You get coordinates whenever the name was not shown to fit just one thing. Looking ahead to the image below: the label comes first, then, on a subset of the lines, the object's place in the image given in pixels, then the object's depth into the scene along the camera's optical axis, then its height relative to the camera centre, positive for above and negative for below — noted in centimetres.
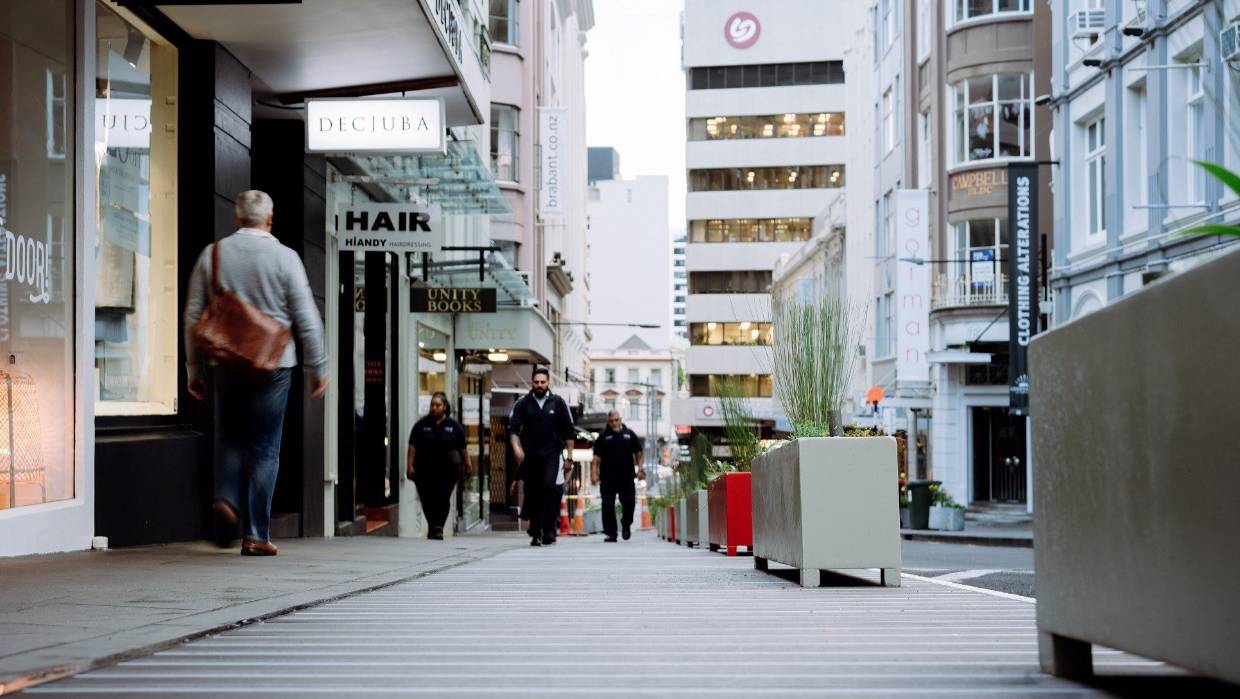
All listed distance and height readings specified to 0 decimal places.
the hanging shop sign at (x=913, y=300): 4000 +239
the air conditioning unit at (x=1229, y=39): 2169 +512
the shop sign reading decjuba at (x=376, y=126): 1487 +263
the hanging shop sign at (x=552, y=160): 4403 +673
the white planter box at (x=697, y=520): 1700 -155
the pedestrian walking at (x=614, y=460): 1975 -92
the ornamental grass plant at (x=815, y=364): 984 +17
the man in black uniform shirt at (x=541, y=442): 1593 -55
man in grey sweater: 876 +18
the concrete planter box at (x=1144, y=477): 295 -20
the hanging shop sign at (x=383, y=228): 1792 +193
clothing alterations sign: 3177 +263
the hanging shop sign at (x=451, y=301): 2586 +155
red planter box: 1294 -105
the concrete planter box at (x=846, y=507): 812 -64
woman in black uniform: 1850 -80
